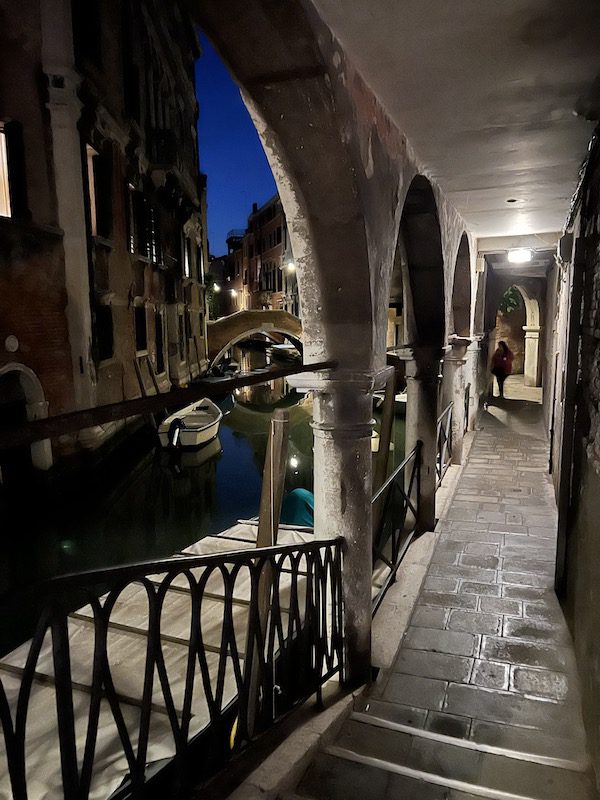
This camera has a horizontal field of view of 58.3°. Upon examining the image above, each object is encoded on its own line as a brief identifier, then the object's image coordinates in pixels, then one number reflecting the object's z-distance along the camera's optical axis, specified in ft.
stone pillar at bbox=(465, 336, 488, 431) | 30.09
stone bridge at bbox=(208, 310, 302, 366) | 75.82
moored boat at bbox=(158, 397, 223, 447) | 48.80
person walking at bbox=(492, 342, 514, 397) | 43.52
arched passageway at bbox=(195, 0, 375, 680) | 6.77
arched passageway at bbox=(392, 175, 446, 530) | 17.10
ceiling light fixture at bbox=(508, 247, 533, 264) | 26.40
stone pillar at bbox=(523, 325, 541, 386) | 50.01
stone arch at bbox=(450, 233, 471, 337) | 24.84
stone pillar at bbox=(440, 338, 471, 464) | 24.13
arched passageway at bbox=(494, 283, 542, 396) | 49.73
